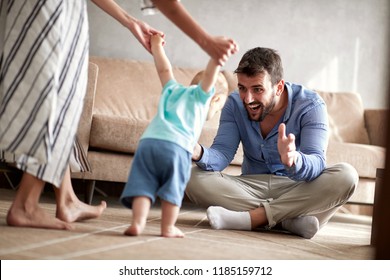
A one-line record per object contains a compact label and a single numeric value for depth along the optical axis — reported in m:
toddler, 2.89
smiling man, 4.08
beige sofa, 5.57
